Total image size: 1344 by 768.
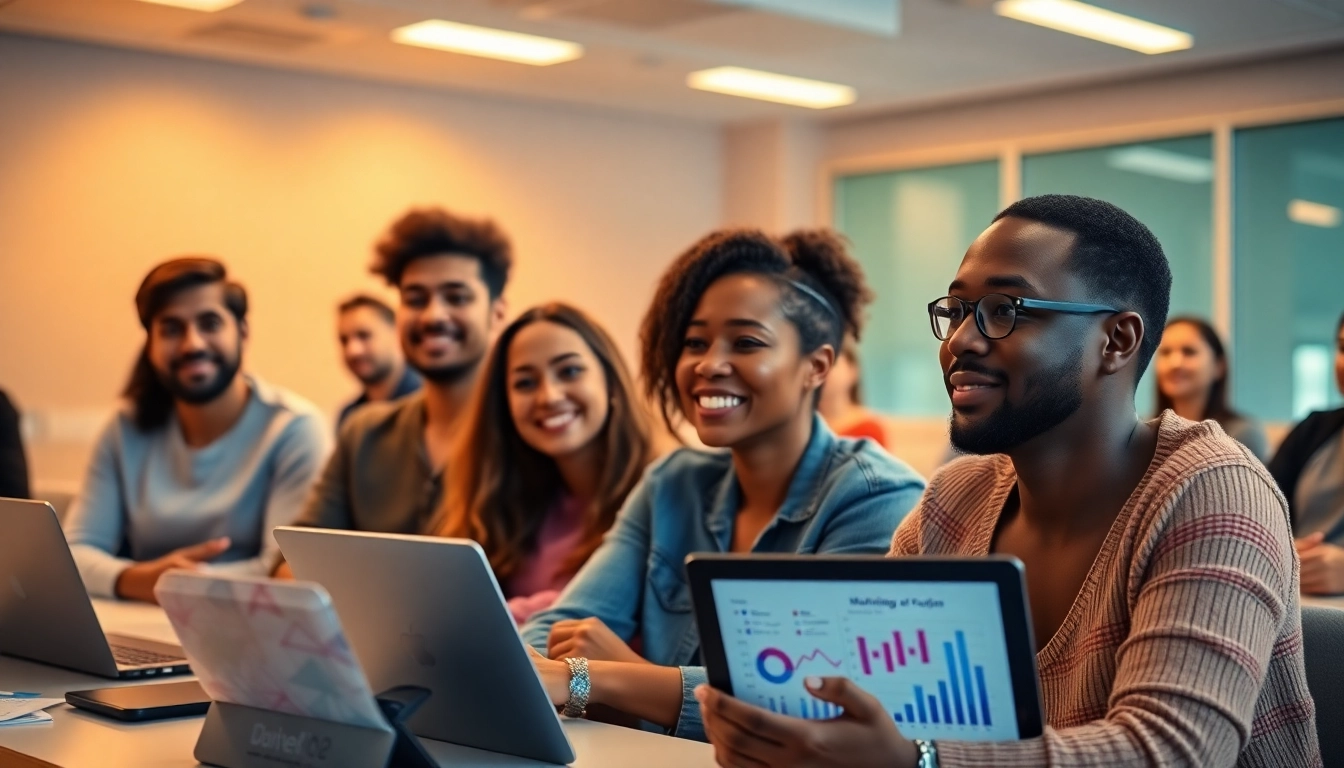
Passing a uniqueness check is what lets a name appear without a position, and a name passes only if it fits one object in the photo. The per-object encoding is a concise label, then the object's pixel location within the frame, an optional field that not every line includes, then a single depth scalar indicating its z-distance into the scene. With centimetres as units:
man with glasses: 131
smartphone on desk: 176
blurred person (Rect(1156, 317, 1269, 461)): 527
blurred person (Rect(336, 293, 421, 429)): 584
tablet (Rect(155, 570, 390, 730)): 135
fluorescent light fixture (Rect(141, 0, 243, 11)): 525
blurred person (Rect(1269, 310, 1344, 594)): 352
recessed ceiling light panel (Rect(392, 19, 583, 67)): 580
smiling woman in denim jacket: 228
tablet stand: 143
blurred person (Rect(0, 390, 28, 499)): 329
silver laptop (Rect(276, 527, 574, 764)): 146
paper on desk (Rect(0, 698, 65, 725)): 176
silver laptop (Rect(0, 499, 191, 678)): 203
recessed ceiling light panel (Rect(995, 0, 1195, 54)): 535
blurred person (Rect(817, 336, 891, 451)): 512
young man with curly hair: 329
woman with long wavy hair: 287
